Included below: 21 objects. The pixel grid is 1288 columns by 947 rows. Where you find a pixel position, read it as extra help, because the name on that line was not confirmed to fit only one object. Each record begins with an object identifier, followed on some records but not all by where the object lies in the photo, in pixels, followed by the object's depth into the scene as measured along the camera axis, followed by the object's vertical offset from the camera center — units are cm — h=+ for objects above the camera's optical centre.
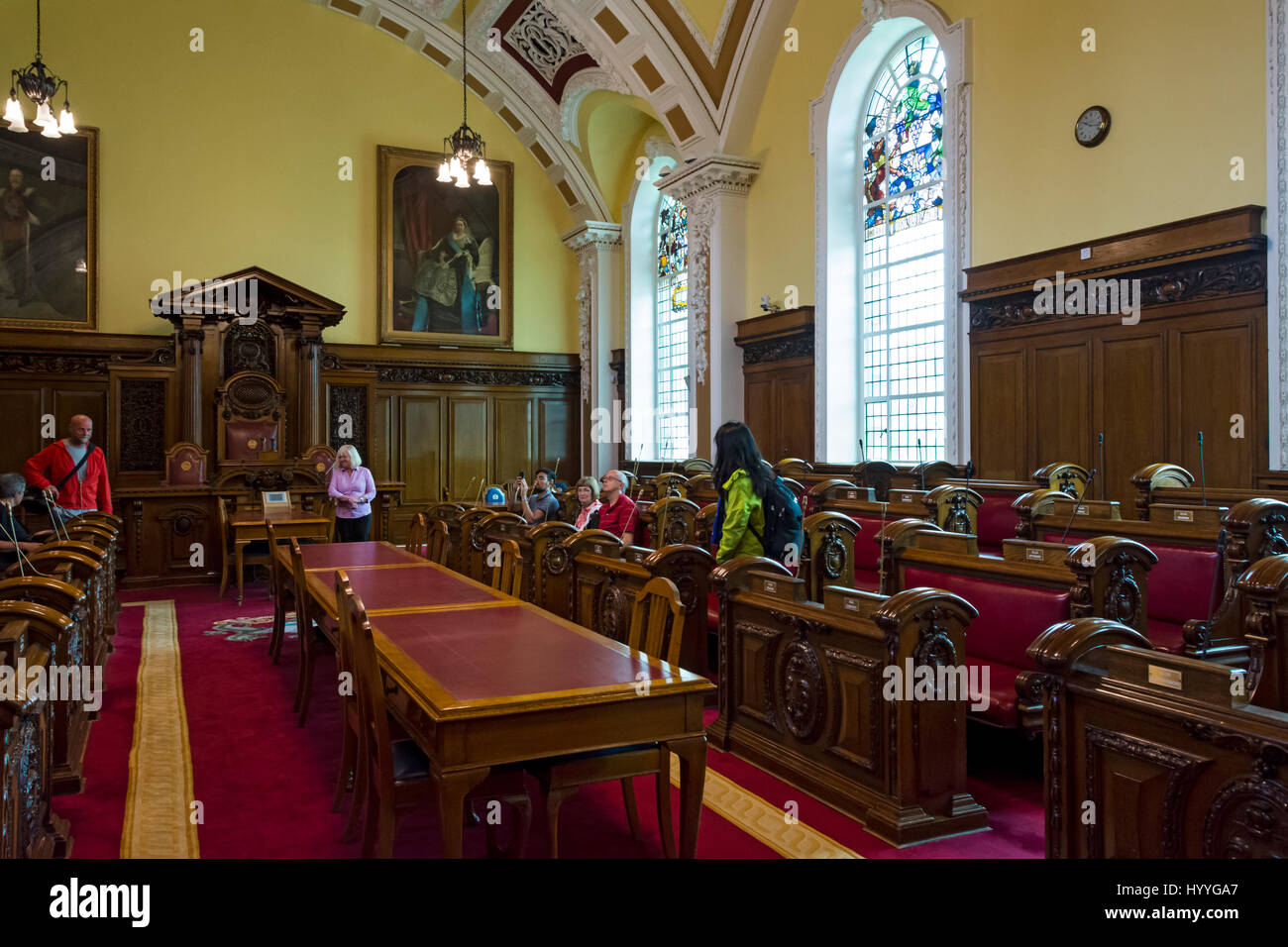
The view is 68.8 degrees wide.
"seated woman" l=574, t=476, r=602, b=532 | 764 -29
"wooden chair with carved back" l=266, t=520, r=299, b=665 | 647 -89
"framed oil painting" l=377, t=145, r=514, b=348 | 1580 +361
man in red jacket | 840 -3
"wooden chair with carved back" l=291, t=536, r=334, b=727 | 528 -95
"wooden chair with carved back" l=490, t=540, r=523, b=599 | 492 -55
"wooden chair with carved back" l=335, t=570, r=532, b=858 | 302 -101
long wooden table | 276 -72
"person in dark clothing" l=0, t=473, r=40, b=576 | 583 -37
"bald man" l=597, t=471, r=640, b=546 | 688 -35
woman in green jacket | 505 -14
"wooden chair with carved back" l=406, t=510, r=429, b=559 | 760 -57
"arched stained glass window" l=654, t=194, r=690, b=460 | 1570 +226
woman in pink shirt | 929 -28
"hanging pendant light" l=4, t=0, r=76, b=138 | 874 +375
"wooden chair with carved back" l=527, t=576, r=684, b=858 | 303 -100
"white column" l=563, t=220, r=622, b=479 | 1667 +274
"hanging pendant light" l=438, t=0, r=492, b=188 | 1058 +349
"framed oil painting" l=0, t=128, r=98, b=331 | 1351 +344
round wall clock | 841 +301
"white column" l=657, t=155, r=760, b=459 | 1312 +271
